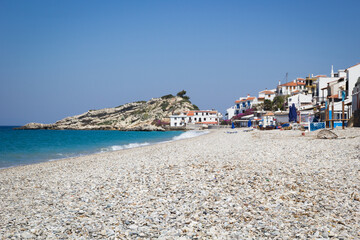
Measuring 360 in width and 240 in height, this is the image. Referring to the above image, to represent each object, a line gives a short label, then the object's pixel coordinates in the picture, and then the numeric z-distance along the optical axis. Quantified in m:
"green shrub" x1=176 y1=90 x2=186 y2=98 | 156.00
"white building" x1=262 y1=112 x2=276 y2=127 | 54.58
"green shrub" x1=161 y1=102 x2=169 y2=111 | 138.00
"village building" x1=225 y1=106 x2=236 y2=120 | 115.47
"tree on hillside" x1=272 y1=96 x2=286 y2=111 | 79.25
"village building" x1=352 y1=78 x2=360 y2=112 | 30.75
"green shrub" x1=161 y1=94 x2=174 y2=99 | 156.10
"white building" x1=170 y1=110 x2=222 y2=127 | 110.19
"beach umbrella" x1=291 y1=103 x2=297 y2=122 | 44.75
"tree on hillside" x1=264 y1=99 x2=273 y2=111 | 82.12
